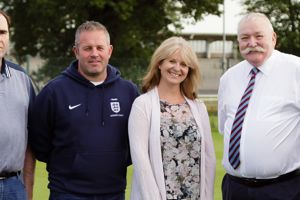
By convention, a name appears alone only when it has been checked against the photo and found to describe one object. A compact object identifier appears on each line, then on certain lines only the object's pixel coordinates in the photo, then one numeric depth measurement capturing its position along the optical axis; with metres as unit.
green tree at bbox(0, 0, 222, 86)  29.29
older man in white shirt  5.31
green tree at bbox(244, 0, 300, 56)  31.94
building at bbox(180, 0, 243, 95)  27.31
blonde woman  5.29
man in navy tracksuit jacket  5.37
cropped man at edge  5.03
